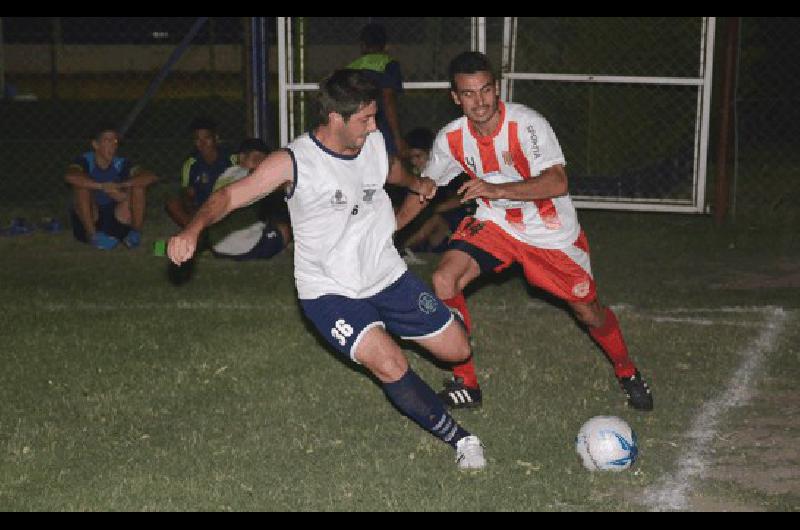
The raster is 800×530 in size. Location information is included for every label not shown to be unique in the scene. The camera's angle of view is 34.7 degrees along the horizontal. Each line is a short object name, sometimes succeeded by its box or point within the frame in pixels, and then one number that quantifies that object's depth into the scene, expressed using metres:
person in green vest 11.54
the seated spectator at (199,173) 12.26
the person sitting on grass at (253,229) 11.30
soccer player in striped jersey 7.01
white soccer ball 5.96
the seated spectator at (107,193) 12.05
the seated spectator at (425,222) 11.21
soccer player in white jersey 5.92
